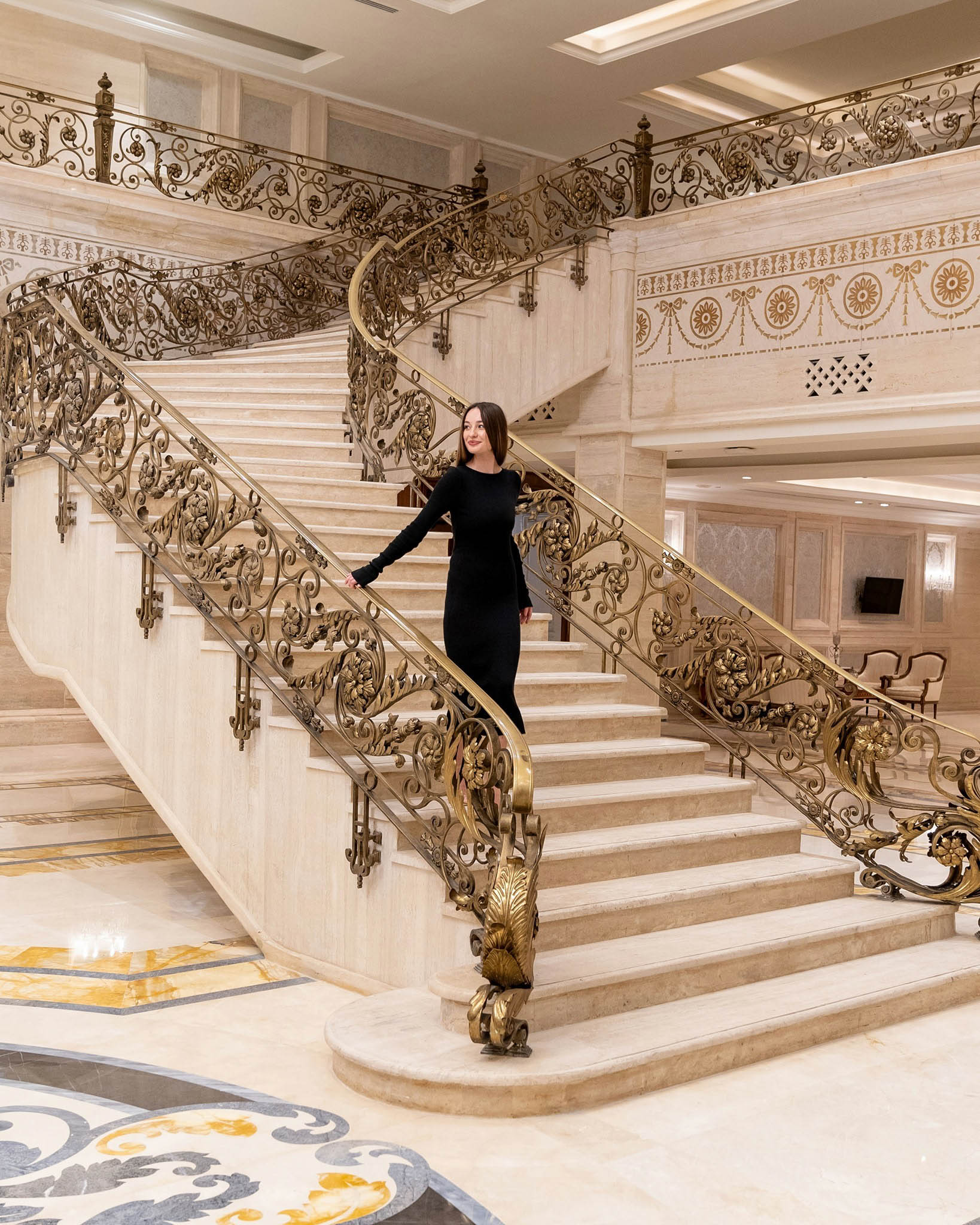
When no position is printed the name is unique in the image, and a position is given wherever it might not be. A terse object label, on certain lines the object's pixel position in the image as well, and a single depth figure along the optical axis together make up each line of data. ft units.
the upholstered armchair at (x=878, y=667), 58.03
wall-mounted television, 60.70
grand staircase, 11.60
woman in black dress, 13.71
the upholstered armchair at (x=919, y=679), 51.43
